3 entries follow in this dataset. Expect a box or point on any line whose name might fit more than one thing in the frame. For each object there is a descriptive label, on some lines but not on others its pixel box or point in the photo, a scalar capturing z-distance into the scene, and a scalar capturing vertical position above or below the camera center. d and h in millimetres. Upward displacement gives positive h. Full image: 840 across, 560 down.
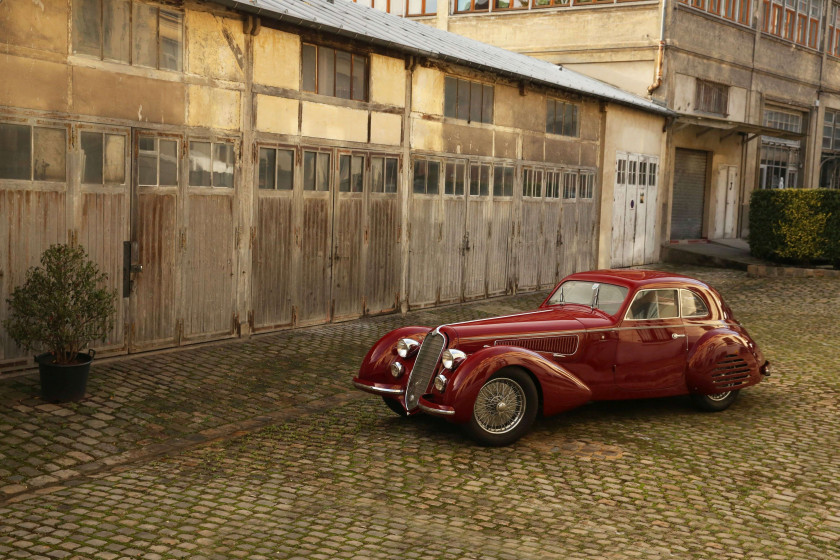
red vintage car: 7297 -1321
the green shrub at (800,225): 22203 -26
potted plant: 7980 -1162
